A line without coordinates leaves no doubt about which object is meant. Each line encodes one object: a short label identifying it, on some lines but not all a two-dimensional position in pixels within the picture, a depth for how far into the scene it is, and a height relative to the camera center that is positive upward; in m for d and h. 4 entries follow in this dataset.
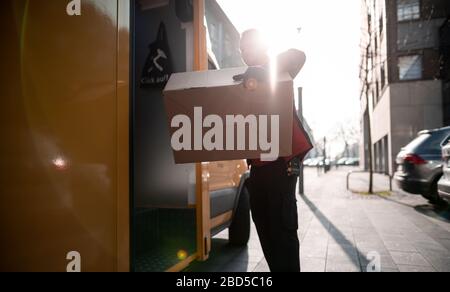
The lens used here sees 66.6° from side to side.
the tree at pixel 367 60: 10.99 +3.33
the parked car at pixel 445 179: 4.14 -0.32
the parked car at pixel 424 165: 6.53 -0.21
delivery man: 2.20 -0.24
